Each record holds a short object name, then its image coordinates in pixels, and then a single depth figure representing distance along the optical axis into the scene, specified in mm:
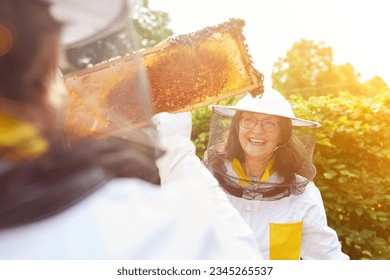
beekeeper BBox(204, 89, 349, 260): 1942
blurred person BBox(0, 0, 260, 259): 605
